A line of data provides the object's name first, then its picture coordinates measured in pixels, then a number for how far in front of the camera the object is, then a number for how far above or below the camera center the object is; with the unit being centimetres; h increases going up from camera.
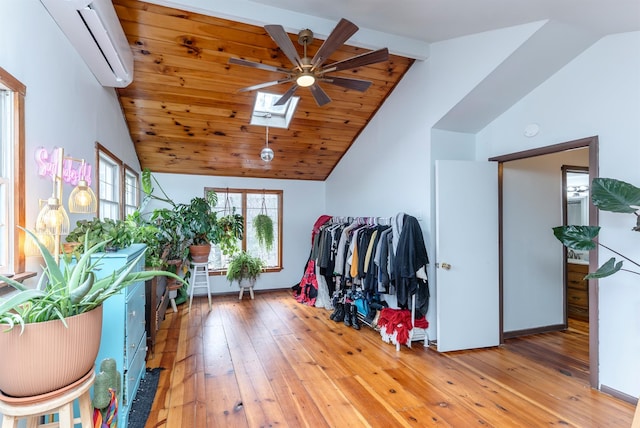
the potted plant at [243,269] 520 -89
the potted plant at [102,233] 192 -12
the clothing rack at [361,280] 335 -82
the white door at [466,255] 324 -42
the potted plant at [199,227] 442 -18
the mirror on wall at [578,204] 437 +16
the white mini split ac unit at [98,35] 182 +120
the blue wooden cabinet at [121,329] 191 -73
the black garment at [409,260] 317 -46
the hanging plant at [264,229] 548 -24
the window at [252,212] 551 +6
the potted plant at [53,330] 107 -41
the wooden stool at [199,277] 462 -100
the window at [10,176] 155 +20
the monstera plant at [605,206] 204 +6
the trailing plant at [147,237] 262 -20
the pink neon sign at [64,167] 177 +30
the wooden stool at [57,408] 109 -70
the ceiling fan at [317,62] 213 +119
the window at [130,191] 401 +35
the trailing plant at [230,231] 484 -24
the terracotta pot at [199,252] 454 -54
